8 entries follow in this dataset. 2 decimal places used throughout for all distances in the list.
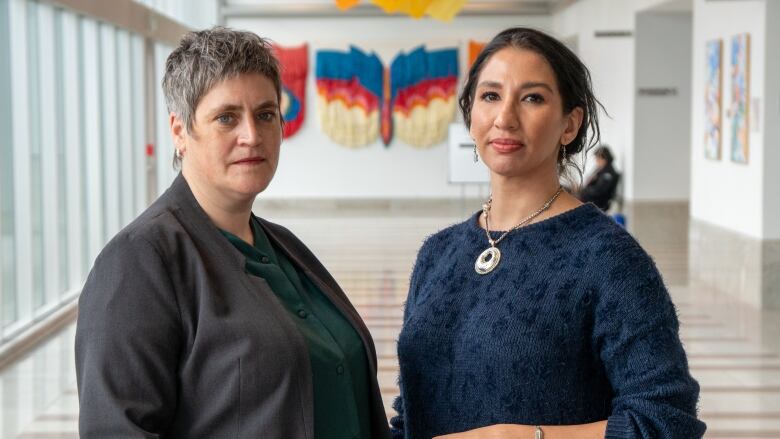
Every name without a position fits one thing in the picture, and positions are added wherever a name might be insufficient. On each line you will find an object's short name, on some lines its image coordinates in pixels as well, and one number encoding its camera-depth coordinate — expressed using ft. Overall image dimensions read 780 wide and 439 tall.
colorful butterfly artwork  78.59
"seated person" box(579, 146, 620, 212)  49.06
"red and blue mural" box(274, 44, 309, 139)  78.59
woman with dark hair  6.48
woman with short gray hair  6.01
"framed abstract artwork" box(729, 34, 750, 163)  46.98
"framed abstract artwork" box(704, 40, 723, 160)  51.72
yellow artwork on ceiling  18.61
